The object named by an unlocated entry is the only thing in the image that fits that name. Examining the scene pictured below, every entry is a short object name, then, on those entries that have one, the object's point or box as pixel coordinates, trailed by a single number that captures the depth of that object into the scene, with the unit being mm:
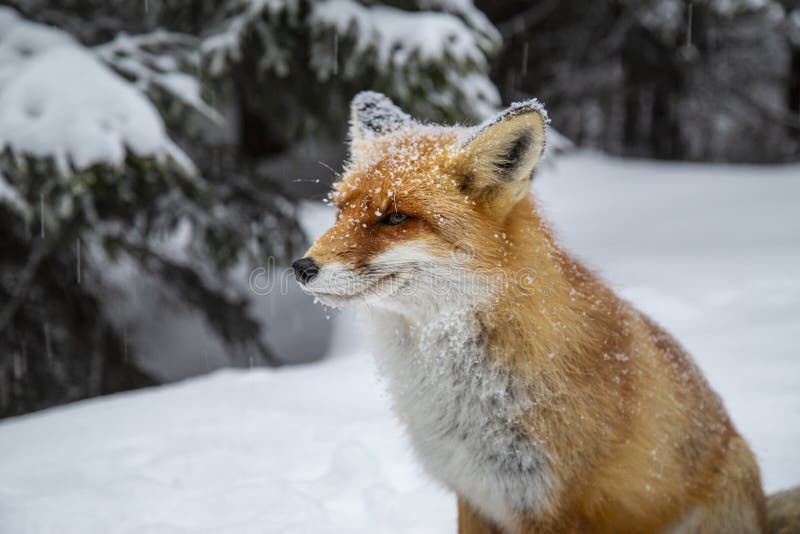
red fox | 2783
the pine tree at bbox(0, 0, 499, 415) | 3301
